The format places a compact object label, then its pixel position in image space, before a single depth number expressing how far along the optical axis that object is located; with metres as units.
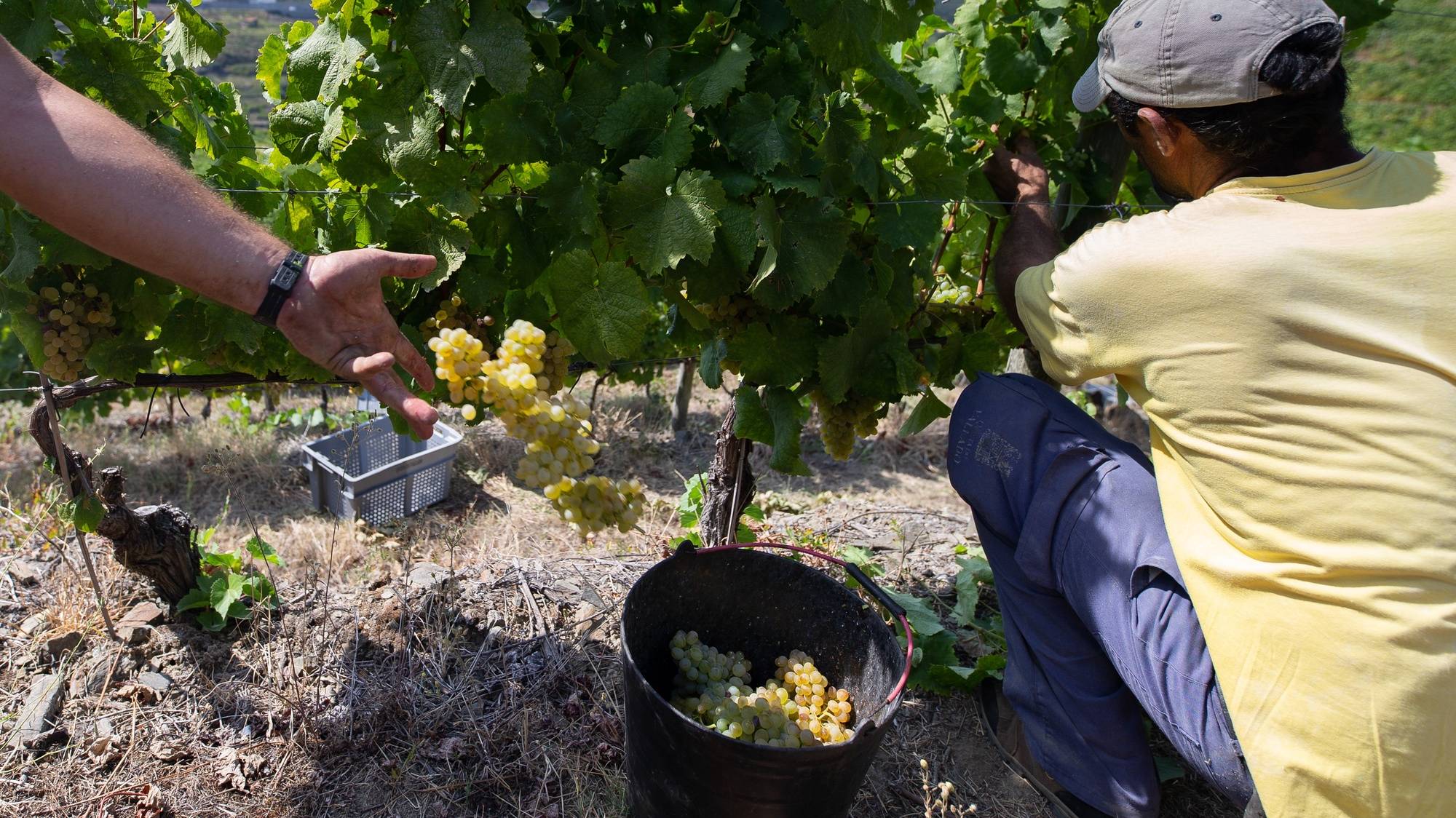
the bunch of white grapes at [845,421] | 2.38
